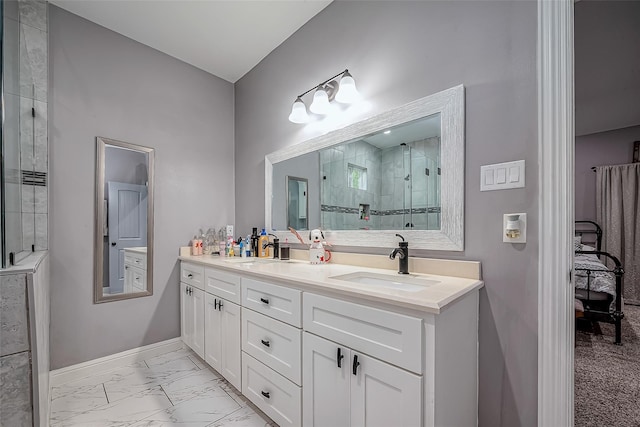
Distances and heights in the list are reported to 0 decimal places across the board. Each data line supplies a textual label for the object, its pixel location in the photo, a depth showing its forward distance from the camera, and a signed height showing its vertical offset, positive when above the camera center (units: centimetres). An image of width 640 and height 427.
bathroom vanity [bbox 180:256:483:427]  90 -54
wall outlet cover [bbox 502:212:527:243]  114 -8
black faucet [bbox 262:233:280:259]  229 -28
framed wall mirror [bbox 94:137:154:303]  212 -6
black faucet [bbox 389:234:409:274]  142 -22
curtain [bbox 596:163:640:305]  397 -10
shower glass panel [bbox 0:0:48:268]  109 +45
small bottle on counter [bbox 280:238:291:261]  218 -32
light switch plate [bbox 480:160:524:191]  117 +16
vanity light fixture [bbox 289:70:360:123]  174 +80
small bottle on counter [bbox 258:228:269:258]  237 -28
